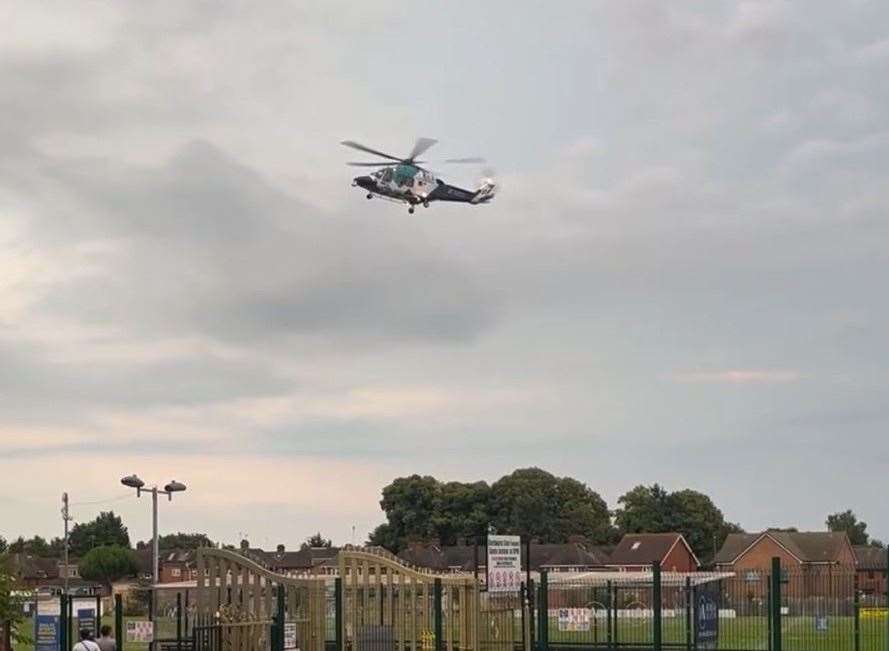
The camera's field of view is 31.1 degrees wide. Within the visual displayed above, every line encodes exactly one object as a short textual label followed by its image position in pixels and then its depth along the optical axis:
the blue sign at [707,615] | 32.22
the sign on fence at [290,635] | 31.55
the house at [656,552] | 123.69
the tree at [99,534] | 179.00
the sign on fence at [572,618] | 41.25
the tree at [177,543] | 193.31
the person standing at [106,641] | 26.78
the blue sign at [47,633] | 35.47
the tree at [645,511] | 150.75
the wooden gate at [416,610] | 32.53
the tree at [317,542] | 194.95
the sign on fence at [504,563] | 28.03
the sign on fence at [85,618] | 34.97
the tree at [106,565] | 141.50
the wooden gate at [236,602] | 30.67
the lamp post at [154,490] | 45.34
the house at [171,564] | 158.77
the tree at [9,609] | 35.75
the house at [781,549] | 126.69
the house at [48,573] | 145.12
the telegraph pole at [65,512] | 95.50
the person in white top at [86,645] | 23.52
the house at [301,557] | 153.38
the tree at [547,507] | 146.25
